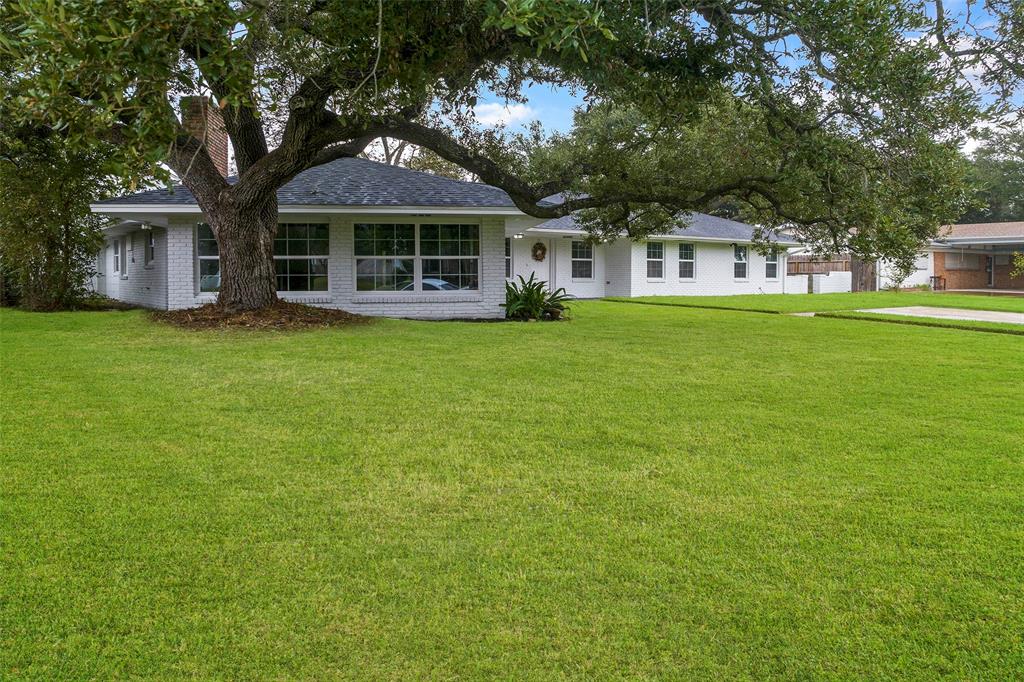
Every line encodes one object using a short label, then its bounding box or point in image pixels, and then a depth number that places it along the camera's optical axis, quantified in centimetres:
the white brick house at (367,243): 1497
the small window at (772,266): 2977
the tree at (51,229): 1533
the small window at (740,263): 2841
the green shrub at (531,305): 1520
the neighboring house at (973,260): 3384
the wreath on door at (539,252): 2377
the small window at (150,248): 1812
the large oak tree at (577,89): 545
